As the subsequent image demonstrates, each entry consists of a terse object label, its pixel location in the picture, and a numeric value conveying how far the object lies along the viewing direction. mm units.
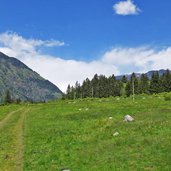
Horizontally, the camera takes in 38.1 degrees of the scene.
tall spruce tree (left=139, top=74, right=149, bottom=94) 124928
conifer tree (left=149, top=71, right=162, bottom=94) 122145
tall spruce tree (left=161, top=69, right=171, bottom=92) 121016
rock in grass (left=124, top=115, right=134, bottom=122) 29399
